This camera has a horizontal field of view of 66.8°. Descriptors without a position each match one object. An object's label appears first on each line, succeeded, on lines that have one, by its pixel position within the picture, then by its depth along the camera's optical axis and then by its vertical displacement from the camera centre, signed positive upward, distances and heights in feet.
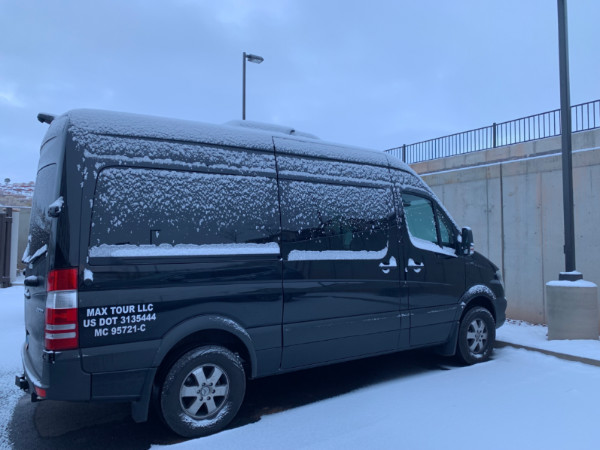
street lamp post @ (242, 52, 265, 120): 44.75 +18.46
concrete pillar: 19.58 -2.65
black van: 10.57 -0.43
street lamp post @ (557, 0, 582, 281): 20.57 +4.66
